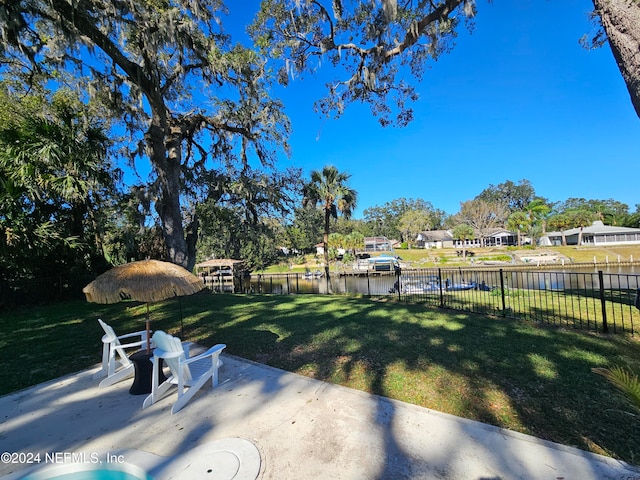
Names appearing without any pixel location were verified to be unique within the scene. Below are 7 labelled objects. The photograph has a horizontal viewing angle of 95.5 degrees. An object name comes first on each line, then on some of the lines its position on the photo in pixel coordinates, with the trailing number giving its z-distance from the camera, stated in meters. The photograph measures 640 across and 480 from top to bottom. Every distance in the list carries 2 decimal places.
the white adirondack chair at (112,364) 3.61
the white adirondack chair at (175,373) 3.01
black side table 3.36
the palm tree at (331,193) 17.73
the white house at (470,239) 51.53
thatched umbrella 3.49
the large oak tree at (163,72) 6.75
